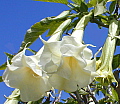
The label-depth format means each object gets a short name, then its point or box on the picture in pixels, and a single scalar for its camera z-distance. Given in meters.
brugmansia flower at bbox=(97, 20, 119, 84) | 1.35
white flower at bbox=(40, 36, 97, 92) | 1.27
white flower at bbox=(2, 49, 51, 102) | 1.33
